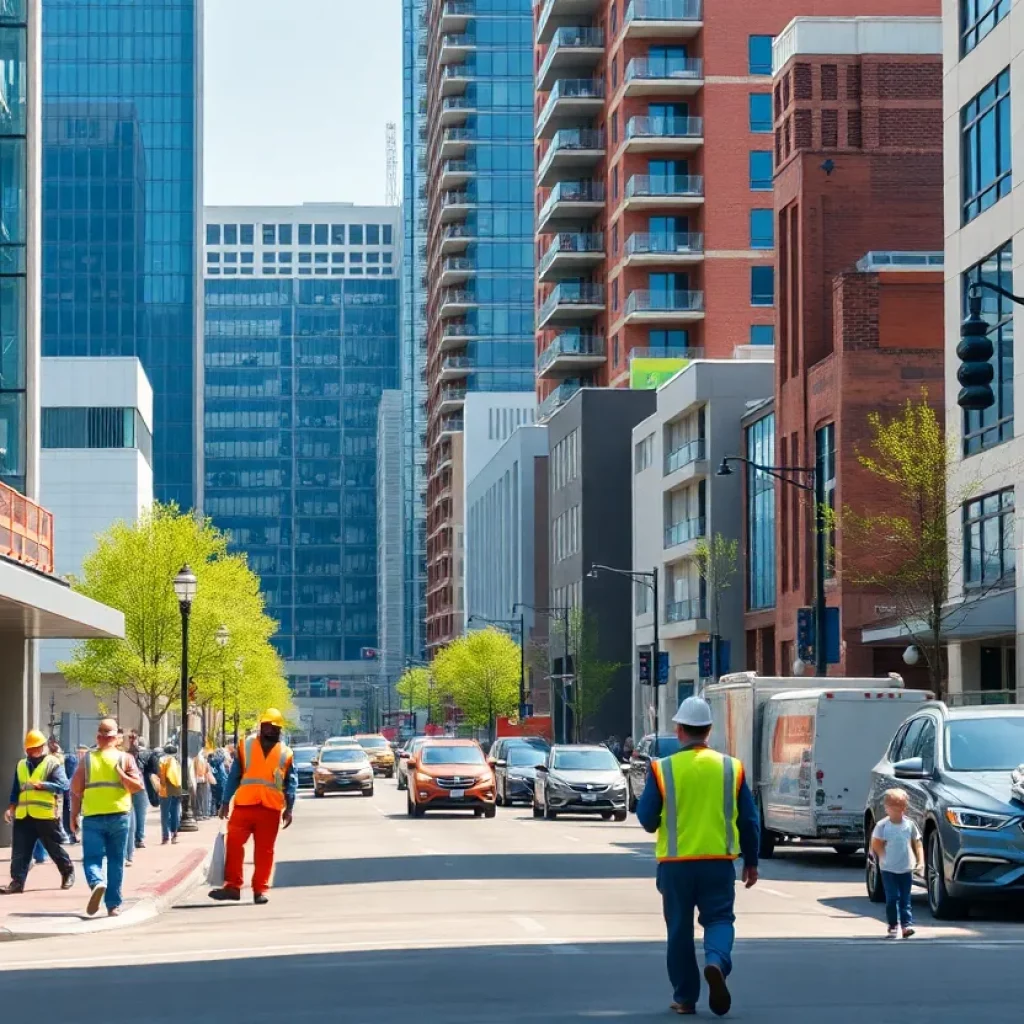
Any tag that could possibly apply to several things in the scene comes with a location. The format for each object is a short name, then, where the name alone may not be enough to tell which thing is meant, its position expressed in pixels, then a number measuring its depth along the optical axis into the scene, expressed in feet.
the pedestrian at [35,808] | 77.00
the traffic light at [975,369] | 71.31
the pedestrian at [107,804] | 64.39
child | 55.01
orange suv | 147.33
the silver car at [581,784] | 144.46
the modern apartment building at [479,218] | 542.16
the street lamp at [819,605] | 150.71
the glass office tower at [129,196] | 604.90
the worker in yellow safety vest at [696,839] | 37.27
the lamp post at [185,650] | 127.65
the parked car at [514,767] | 175.73
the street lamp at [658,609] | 255.19
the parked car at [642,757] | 148.77
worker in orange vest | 67.56
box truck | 89.76
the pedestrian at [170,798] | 107.55
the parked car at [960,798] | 59.82
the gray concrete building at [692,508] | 261.85
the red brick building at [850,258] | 196.03
